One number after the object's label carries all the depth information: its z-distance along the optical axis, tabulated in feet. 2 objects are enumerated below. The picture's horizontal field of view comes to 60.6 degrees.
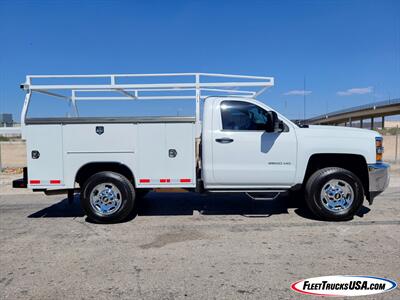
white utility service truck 18.66
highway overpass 224.94
